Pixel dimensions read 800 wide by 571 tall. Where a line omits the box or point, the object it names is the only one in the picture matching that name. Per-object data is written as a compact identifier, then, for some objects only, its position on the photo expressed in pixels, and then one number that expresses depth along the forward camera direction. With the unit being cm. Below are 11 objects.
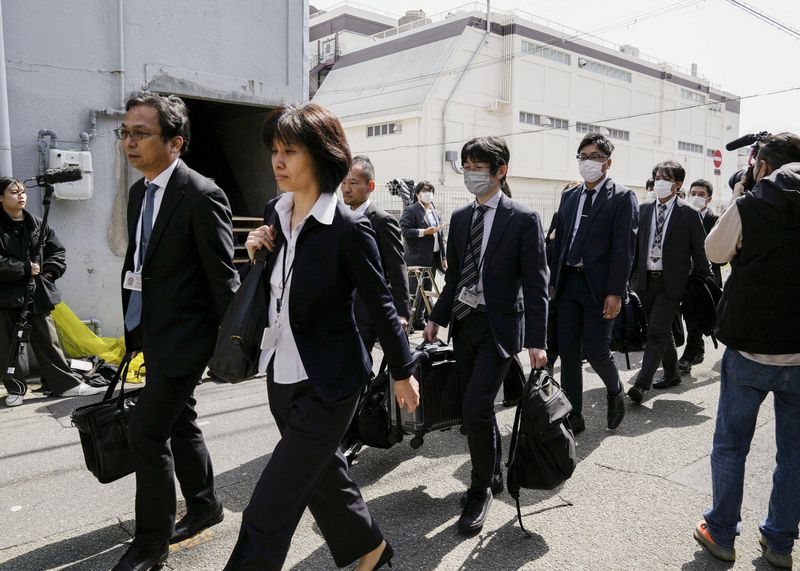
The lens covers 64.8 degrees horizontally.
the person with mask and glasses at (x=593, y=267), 456
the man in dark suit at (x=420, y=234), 906
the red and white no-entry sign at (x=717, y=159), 2078
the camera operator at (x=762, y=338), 278
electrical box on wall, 629
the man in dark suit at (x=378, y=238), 413
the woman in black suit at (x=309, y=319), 225
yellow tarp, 650
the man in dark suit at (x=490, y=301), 336
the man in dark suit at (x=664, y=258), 563
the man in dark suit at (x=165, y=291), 280
